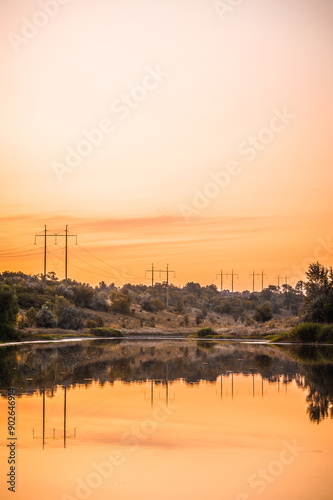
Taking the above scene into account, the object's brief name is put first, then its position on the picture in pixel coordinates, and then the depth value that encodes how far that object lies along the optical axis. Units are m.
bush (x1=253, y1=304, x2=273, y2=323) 82.50
